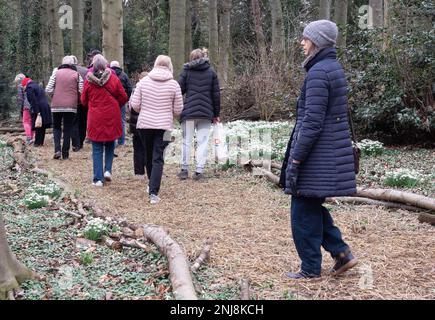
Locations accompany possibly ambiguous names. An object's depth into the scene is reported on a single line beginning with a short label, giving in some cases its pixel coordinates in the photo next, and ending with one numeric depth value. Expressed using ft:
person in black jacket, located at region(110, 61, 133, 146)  37.17
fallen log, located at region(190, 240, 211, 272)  15.29
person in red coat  27.68
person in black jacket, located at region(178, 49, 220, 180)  29.19
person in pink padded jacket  25.41
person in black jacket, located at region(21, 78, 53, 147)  42.29
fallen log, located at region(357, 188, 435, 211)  22.02
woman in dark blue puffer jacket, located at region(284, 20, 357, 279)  13.65
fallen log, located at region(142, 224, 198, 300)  12.69
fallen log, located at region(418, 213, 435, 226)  20.65
